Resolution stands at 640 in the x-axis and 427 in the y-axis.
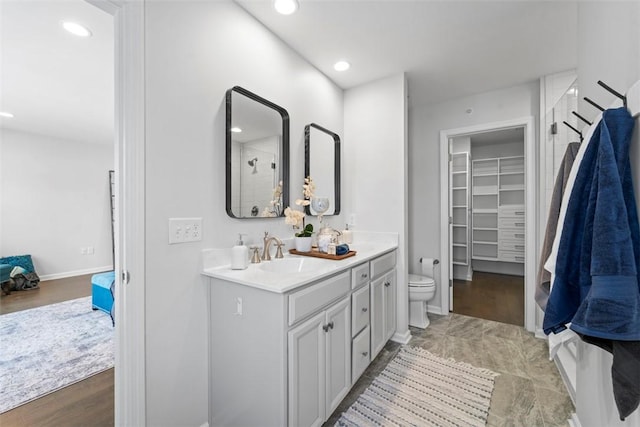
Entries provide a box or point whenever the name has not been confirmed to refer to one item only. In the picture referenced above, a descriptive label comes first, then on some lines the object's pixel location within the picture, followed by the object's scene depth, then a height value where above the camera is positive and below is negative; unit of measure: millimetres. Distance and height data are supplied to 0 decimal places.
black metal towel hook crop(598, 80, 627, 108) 909 +389
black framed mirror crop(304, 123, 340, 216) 2246 +438
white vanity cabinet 1188 -677
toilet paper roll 3047 -628
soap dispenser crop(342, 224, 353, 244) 2340 -221
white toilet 2729 -890
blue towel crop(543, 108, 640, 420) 765 -150
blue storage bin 2805 -860
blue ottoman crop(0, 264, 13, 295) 3712 -897
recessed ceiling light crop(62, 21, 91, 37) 1802 +1262
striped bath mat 1534 -1189
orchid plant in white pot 1894 -64
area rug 1856 -1177
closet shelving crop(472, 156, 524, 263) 4668 +24
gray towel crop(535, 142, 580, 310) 1249 -42
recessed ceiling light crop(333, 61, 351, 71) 2324 +1277
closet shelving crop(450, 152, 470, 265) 4312 +23
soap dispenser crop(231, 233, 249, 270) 1486 -259
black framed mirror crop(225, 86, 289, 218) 1600 +366
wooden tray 1823 -309
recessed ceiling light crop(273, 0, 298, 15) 1631 +1268
